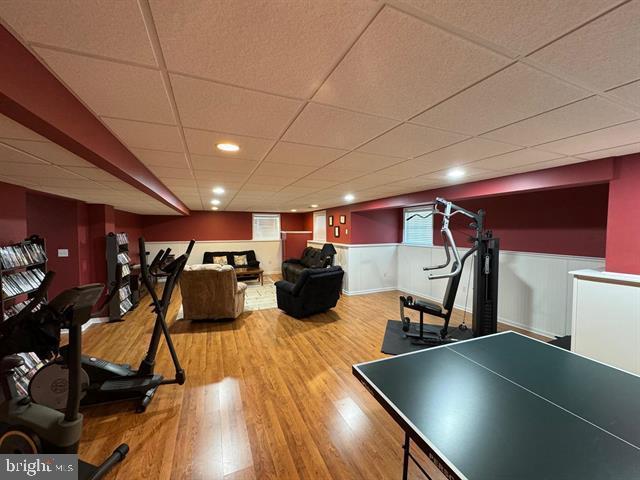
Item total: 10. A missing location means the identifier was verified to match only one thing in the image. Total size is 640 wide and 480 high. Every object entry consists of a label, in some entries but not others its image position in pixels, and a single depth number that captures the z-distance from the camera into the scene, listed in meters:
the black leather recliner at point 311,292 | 4.25
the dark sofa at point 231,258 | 7.82
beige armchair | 4.07
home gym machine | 3.36
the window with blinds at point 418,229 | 5.54
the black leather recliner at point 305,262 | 6.52
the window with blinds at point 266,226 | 8.76
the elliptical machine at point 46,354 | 1.20
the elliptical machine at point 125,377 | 1.71
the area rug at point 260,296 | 5.16
